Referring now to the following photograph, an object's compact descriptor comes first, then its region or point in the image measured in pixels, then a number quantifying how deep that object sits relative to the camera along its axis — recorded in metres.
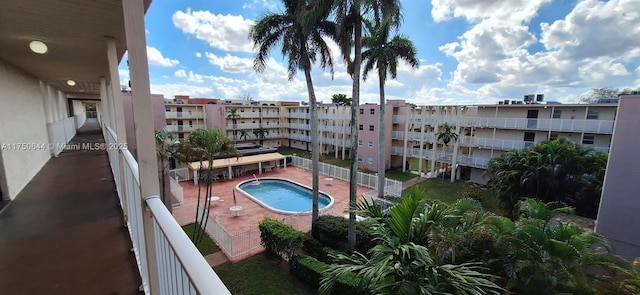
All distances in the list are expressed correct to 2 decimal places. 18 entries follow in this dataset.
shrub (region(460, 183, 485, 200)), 16.51
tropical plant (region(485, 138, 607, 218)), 12.15
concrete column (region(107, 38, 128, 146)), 3.94
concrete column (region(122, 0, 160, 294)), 1.76
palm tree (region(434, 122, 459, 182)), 19.78
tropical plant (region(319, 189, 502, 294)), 3.80
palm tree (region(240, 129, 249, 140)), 33.91
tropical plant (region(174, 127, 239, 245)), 10.37
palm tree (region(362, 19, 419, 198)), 14.16
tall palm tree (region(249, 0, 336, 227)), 11.04
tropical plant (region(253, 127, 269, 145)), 35.78
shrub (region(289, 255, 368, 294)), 7.49
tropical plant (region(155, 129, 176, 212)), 11.08
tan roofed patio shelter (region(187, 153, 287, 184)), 20.87
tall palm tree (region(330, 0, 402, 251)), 9.41
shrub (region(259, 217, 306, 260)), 9.87
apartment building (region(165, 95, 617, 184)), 16.86
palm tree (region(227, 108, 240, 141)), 33.66
